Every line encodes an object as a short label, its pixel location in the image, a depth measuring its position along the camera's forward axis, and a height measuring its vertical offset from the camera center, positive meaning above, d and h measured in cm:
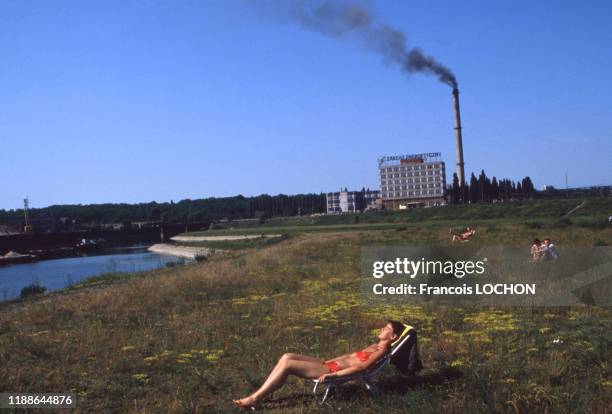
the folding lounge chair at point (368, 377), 758 -205
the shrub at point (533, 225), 4566 -220
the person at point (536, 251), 1862 -165
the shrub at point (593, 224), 4253 -216
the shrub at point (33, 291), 2835 -322
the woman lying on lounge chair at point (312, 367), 752 -193
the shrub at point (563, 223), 4662 -220
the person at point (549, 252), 1830 -164
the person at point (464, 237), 3393 -202
